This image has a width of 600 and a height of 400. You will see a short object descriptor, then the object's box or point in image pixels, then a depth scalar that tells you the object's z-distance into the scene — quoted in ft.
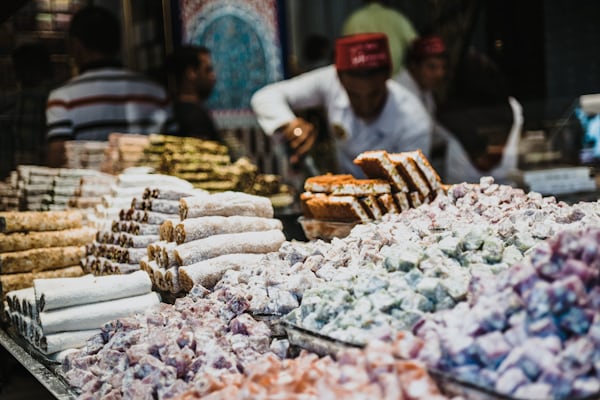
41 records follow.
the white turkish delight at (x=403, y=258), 5.54
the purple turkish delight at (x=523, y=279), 4.35
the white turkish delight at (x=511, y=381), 3.83
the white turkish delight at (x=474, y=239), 5.82
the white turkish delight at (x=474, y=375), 3.95
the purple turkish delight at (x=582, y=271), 4.23
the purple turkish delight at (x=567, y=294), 4.15
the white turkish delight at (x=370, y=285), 5.36
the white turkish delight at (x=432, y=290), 5.08
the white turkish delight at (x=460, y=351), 4.12
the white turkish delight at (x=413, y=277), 5.31
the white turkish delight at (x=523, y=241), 5.91
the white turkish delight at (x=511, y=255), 5.61
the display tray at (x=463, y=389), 3.76
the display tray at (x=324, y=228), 8.39
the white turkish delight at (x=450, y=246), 5.82
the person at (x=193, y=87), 16.28
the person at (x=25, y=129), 13.96
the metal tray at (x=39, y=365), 6.03
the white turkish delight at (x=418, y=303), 5.03
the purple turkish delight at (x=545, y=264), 4.30
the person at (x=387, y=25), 17.40
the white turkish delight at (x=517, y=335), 4.15
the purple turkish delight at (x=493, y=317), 4.30
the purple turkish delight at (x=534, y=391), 3.73
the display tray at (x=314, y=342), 4.83
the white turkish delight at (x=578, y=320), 4.11
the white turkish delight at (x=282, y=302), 5.86
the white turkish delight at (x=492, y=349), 4.07
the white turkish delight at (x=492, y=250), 5.65
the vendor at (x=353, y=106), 13.26
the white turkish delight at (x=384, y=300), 5.12
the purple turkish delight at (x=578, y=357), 3.88
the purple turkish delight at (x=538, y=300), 4.21
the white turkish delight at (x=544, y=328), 4.13
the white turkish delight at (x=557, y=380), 3.77
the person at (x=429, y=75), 16.22
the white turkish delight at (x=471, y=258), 5.65
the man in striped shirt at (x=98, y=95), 13.74
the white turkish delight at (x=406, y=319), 4.92
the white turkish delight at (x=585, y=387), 3.73
